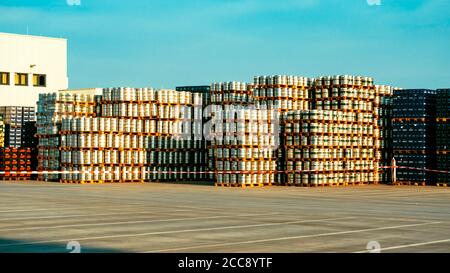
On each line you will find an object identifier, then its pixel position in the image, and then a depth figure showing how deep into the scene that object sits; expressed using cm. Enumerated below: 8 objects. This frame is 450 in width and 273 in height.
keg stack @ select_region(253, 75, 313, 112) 3108
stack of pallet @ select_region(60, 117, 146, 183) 3103
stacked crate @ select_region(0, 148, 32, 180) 3403
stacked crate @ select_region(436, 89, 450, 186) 3062
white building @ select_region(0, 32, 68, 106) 4741
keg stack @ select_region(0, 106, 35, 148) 3791
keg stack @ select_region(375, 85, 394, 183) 3297
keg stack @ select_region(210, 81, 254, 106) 3275
